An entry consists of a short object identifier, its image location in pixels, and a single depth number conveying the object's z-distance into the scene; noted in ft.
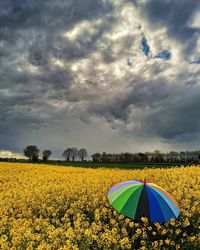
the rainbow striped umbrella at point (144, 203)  17.62
